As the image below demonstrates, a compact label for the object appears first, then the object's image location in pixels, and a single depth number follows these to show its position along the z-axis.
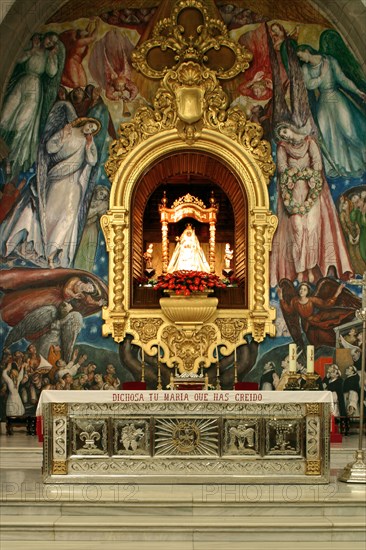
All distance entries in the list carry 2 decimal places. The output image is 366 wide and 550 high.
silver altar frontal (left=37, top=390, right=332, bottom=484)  9.55
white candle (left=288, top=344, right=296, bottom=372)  10.11
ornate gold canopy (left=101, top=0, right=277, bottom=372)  13.71
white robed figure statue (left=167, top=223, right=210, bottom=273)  13.97
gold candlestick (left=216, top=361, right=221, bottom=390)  12.90
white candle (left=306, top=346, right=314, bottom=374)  10.23
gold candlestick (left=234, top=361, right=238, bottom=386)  13.57
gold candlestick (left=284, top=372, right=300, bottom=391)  10.14
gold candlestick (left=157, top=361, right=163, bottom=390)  13.08
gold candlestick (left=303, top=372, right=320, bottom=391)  10.03
